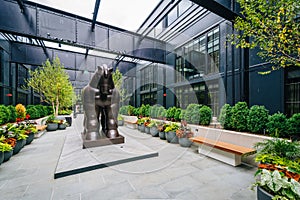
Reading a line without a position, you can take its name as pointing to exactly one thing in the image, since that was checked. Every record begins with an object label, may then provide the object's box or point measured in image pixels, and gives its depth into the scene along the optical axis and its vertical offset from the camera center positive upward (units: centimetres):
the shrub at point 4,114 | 725 -73
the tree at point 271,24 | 257 +150
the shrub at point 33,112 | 1144 -92
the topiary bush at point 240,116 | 454 -52
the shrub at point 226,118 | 497 -63
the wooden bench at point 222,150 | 347 -138
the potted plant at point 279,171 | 169 -99
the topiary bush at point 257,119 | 410 -55
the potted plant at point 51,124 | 873 -147
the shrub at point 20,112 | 942 -76
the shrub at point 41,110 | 1293 -93
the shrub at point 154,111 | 1030 -79
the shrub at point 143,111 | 1176 -89
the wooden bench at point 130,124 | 959 -177
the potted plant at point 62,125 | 926 -162
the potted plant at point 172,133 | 575 -136
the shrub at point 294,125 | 340 -61
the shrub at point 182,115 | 726 -75
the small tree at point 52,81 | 1077 +160
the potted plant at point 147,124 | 777 -136
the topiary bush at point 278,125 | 361 -64
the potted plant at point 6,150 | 361 -132
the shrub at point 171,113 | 852 -76
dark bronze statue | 434 -10
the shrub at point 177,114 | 809 -79
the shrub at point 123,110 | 1482 -100
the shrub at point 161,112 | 940 -82
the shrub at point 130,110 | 1432 -101
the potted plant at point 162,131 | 642 -145
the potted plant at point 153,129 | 707 -145
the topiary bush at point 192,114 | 629 -63
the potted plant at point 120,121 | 1132 -166
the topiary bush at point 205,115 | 610 -64
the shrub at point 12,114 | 842 -81
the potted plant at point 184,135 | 523 -132
